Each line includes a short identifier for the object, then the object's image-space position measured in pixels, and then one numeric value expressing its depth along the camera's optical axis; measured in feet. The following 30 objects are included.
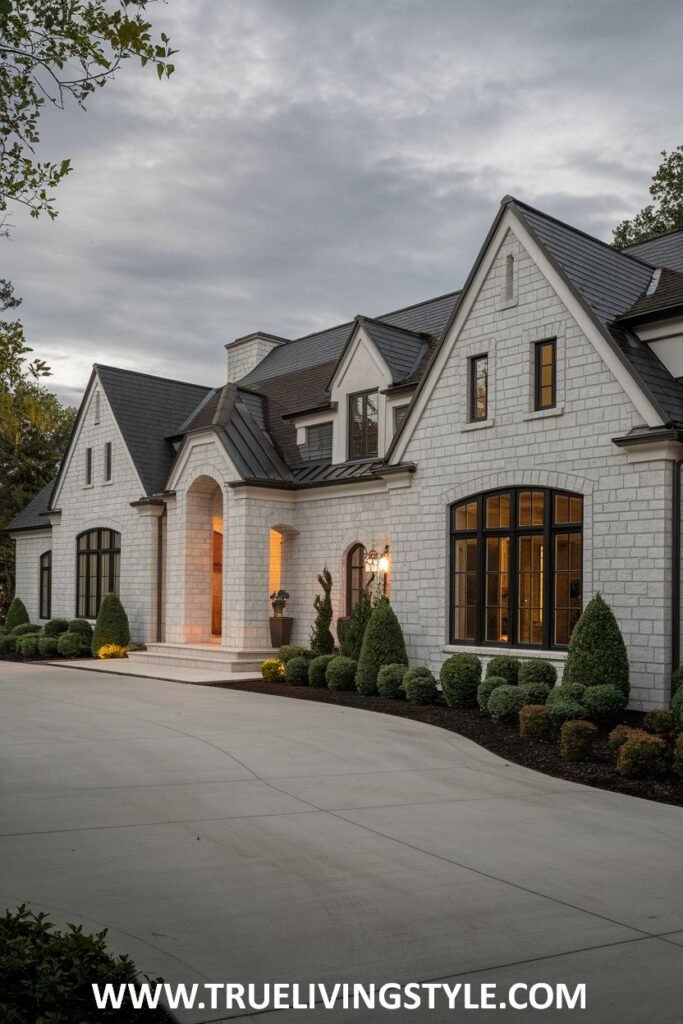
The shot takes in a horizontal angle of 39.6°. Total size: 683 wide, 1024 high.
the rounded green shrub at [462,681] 48.62
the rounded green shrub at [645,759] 31.81
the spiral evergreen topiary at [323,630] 64.95
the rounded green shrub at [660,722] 37.32
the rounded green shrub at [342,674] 56.03
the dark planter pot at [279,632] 70.85
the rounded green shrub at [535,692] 43.52
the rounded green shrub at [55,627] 88.94
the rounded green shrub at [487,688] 46.03
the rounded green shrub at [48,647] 84.28
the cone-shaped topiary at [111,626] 81.61
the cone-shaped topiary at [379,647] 54.44
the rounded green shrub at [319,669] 58.34
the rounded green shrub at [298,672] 59.93
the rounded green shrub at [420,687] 50.24
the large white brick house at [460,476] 46.62
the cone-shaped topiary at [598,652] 43.39
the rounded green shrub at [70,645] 83.05
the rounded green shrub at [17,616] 99.09
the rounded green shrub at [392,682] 52.60
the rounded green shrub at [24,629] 94.84
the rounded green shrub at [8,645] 91.66
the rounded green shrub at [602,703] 41.32
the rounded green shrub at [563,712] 39.37
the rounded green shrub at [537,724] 38.99
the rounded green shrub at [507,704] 43.24
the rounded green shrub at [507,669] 48.55
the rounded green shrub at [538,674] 46.88
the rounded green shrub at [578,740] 34.99
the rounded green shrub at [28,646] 85.35
